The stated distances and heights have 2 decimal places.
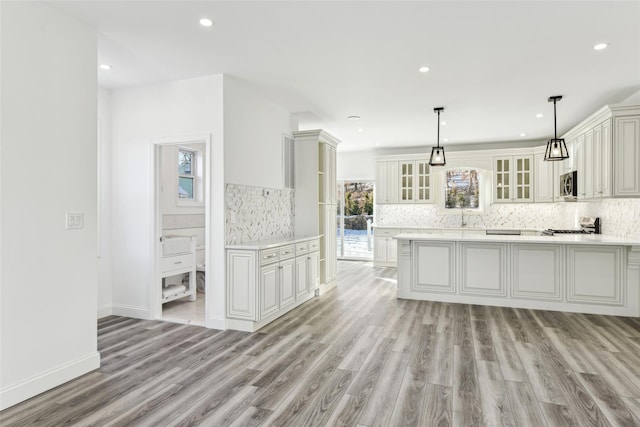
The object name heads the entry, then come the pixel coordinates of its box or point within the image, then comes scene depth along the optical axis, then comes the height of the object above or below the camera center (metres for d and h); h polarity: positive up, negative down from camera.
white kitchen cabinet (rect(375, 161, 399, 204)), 8.96 +0.68
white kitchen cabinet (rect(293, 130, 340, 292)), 5.82 +0.29
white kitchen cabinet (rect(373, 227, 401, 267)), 8.71 -0.84
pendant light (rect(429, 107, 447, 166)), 5.45 +0.75
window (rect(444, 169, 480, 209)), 8.42 +0.47
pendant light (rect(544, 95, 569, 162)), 4.99 +0.82
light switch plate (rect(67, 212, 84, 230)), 2.96 -0.07
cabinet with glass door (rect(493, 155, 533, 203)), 8.02 +0.67
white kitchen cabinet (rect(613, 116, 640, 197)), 4.66 +0.67
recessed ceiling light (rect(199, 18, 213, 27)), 3.03 +1.53
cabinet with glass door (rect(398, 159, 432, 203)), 8.73 +0.68
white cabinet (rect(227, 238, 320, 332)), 4.11 -0.84
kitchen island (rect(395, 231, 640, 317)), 4.74 -0.82
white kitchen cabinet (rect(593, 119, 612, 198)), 4.84 +0.68
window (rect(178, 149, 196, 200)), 6.10 +0.60
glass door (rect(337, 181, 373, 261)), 9.74 -0.24
